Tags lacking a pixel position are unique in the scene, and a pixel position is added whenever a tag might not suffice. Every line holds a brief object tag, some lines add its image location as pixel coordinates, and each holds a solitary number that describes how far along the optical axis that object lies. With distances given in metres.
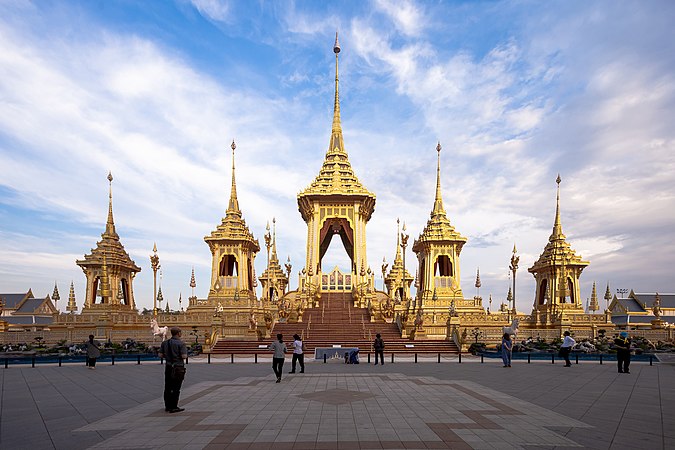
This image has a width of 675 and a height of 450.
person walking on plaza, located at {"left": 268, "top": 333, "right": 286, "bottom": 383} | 16.39
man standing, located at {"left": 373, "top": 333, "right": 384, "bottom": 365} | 23.30
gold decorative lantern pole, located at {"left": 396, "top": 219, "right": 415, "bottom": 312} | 42.78
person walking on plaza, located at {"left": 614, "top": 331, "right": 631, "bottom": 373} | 19.67
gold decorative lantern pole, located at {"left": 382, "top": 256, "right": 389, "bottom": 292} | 73.34
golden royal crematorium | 35.25
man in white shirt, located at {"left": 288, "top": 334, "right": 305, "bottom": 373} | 19.03
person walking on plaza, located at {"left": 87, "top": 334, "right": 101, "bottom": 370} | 21.75
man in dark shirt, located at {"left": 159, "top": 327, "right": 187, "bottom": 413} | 11.22
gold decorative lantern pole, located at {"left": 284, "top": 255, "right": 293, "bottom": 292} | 81.56
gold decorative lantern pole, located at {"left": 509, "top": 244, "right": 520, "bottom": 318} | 43.03
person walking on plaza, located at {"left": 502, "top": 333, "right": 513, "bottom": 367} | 21.85
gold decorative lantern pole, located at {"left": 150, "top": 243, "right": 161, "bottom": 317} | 42.65
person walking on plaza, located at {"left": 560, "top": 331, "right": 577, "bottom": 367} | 22.39
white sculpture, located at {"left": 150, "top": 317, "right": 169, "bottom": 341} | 30.75
